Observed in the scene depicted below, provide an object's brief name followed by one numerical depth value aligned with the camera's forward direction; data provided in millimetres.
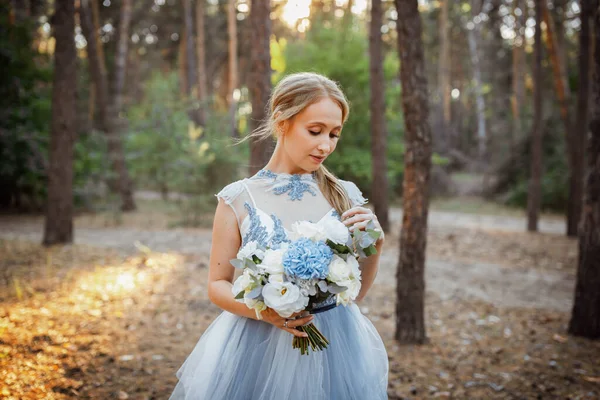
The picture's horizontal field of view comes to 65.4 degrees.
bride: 2084
